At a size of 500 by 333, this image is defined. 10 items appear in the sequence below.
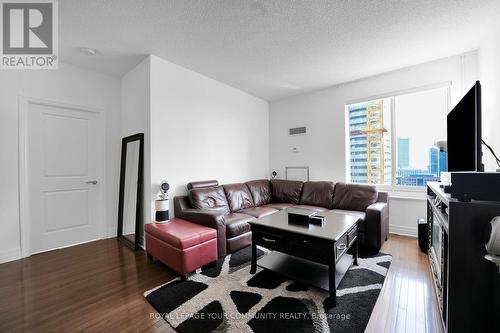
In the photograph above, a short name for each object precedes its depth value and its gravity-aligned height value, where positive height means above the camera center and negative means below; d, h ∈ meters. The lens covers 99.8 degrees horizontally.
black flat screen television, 1.37 +0.24
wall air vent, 4.32 +0.73
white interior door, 2.79 -0.12
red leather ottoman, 2.06 -0.83
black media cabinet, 1.16 -0.61
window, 3.19 +0.45
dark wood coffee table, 1.71 -0.73
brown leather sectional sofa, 2.61 -0.59
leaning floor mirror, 2.87 -0.38
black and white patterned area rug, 1.49 -1.12
